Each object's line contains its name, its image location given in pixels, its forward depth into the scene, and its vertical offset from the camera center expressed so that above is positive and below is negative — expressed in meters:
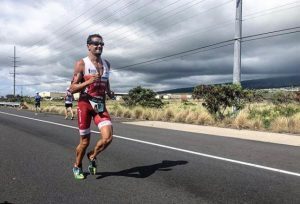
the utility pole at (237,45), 11.64 +2.86
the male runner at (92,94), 3.68 +0.12
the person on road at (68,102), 13.80 -0.02
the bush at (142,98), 18.19 +0.35
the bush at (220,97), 10.31 +0.30
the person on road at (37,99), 18.41 +0.13
